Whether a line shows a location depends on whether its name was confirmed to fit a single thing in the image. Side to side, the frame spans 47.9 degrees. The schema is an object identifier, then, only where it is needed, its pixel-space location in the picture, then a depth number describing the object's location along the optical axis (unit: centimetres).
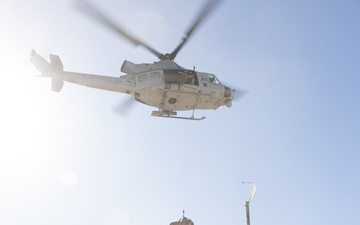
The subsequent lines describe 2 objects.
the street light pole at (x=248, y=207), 2215
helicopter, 2233
